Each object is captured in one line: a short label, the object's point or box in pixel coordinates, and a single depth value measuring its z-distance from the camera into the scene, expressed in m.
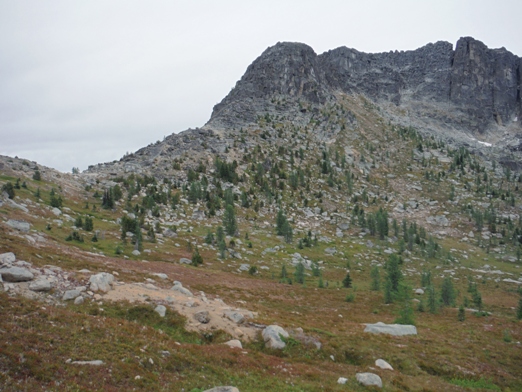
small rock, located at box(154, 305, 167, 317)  18.39
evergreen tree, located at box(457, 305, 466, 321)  35.58
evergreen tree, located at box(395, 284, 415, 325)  30.21
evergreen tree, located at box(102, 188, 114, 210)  65.38
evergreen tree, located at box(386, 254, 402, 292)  45.41
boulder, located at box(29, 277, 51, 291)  17.05
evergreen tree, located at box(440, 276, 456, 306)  44.78
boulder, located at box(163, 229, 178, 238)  60.49
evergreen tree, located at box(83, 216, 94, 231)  48.12
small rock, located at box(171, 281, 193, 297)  25.50
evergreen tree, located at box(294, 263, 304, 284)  49.50
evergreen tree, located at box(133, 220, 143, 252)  46.54
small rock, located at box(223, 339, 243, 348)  17.53
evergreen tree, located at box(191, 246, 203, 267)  46.61
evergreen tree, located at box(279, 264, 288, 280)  49.83
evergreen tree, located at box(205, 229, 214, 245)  61.06
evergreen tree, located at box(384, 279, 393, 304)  42.94
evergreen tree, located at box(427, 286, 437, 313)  39.31
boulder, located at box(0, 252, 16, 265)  18.49
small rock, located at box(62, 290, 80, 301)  17.38
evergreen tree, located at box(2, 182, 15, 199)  47.09
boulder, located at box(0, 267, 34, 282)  17.08
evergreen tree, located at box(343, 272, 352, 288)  52.01
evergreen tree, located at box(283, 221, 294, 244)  74.51
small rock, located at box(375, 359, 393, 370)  19.34
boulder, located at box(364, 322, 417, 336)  26.27
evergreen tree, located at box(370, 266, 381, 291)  50.78
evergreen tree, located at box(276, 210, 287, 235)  77.44
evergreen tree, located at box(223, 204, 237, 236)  69.50
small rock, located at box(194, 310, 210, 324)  19.28
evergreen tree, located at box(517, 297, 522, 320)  36.09
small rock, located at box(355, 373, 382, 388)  16.05
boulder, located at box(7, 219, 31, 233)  32.81
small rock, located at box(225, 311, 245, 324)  20.86
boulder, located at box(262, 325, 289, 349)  19.11
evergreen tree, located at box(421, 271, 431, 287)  52.81
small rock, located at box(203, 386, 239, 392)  11.52
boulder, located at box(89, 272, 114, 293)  19.52
